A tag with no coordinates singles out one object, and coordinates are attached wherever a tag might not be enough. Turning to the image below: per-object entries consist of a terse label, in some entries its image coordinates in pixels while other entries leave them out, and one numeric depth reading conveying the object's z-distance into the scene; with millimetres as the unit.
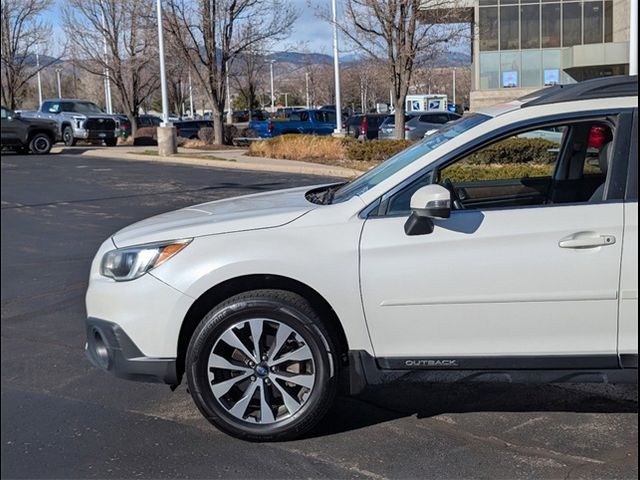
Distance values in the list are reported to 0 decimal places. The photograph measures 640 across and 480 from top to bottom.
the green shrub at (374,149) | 21812
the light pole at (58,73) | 48356
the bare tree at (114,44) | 32844
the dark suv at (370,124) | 33750
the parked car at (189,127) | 37103
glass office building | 45344
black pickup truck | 24312
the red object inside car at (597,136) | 4426
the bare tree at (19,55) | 33281
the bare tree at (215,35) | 27192
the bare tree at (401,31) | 21094
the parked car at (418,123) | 28812
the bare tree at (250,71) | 44562
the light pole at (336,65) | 23766
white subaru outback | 3963
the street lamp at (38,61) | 39800
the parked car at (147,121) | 43238
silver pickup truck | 30547
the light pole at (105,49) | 33788
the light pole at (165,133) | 25469
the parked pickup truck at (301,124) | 36000
